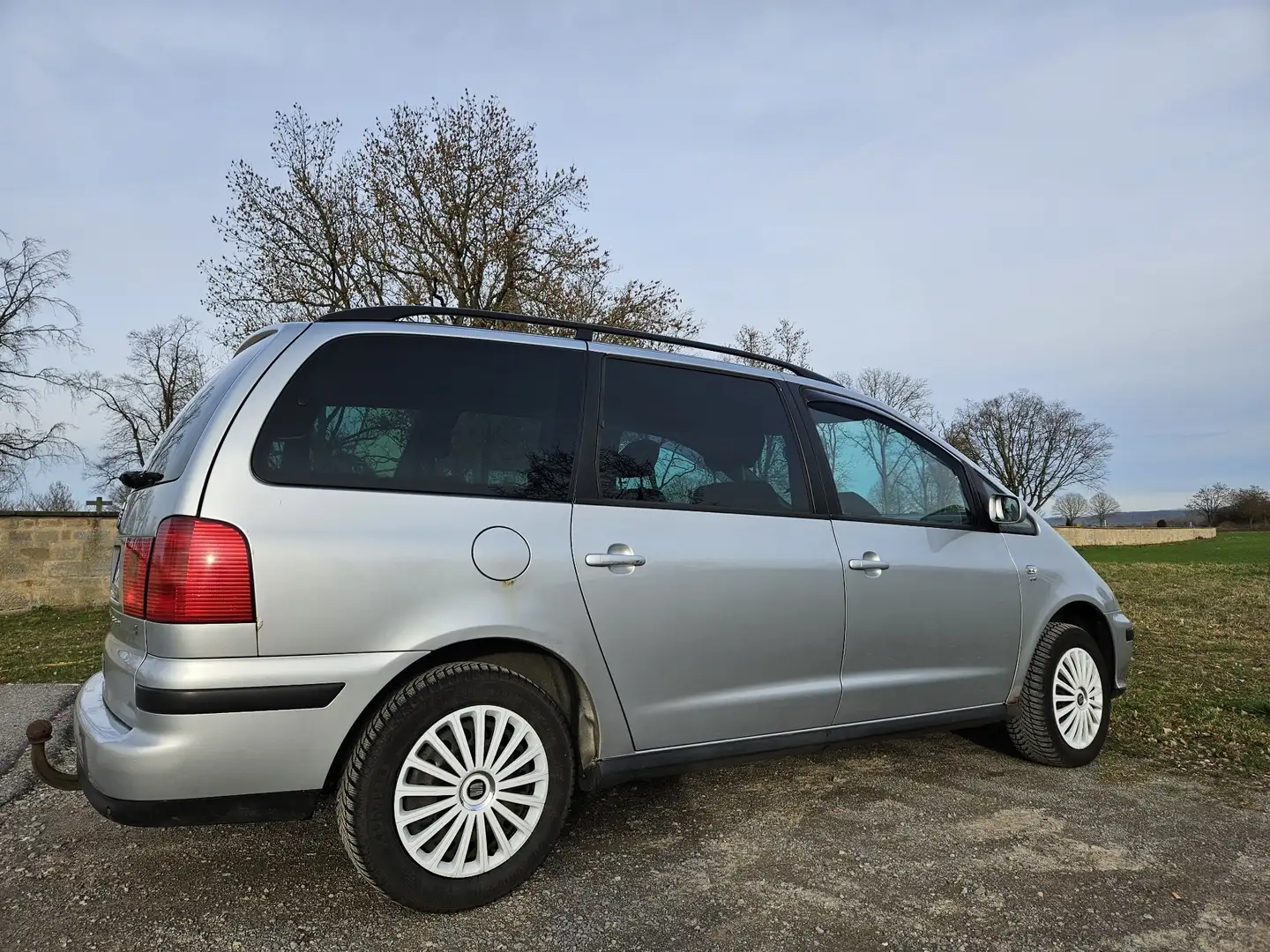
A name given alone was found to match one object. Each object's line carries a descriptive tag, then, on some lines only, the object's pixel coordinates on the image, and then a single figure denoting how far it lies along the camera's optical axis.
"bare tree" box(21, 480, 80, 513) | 44.85
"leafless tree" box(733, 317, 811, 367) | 29.28
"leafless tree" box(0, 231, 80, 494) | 24.36
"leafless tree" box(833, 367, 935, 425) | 42.38
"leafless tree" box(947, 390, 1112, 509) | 64.19
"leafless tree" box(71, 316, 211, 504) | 38.72
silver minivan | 2.21
